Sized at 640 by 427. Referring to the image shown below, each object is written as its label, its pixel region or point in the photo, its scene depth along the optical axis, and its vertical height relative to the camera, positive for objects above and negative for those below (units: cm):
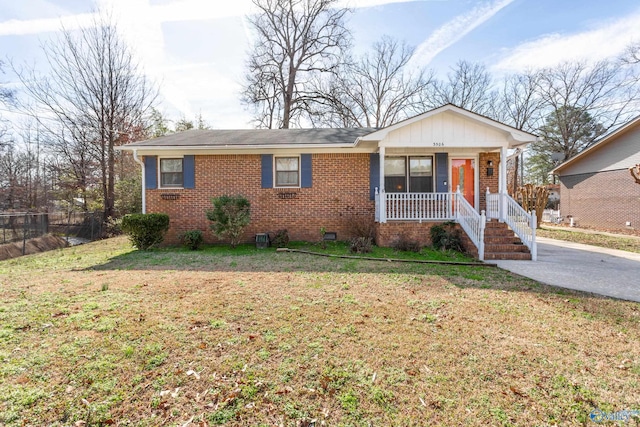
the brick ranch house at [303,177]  986 +120
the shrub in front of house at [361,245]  829 -96
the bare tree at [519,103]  2819 +1036
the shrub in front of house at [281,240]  941 -88
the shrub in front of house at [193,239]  916 -81
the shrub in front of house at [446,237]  844 -74
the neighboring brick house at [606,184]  1440 +147
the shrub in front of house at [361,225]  948 -43
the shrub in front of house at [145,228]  881 -44
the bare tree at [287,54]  2056 +1128
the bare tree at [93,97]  1564 +637
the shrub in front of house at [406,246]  831 -97
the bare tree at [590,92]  2428 +1061
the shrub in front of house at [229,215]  884 -7
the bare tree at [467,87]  2695 +1143
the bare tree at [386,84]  2450 +1091
